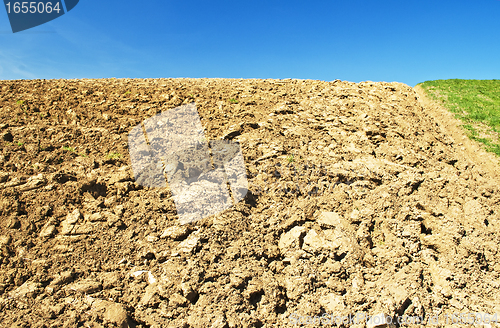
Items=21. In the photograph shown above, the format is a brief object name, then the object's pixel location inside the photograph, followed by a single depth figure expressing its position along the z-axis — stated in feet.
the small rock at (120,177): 18.86
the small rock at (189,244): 15.43
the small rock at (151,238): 15.91
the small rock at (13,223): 15.79
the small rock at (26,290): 13.30
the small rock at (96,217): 16.66
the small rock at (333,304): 13.76
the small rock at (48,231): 15.69
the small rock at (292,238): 16.20
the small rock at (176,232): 16.11
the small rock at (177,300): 13.55
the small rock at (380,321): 13.23
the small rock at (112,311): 12.76
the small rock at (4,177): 18.08
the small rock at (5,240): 14.95
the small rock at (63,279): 13.91
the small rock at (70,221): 16.02
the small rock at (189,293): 13.74
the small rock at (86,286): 13.84
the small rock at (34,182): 17.70
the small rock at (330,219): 17.13
